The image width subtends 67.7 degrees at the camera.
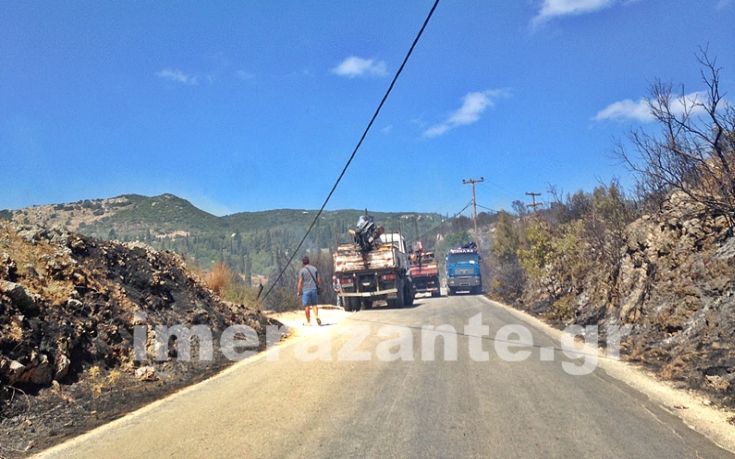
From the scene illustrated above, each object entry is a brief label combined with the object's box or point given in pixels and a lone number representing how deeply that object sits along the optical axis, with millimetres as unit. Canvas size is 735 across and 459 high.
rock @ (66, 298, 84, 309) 7127
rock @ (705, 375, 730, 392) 6430
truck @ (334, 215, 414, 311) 21641
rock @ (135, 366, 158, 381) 7164
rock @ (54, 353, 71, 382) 6117
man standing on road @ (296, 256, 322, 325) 14039
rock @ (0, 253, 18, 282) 6689
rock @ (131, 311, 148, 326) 8094
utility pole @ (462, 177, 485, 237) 56494
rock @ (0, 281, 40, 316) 6266
